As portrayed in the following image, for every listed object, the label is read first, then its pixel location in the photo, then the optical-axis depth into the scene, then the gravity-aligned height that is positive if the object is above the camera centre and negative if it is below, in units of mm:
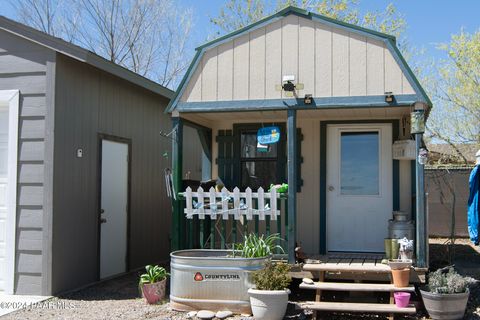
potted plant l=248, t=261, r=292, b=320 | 5555 -1100
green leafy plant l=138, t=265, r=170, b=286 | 6475 -1080
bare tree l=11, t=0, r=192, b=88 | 19234 +5607
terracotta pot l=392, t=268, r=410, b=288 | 5840 -966
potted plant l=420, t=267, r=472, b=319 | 5590 -1134
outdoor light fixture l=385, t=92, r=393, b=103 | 6215 +1134
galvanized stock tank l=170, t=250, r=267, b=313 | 5953 -1071
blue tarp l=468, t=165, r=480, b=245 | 6652 -157
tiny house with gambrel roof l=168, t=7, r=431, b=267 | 6367 +1040
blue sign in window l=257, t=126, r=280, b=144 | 7320 +801
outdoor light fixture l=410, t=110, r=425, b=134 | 6133 +843
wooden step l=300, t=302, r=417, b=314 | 5582 -1278
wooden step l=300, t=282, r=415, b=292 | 5828 -1100
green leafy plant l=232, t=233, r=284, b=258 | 6117 -686
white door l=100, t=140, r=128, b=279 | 8141 -318
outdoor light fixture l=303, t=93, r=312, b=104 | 6469 +1150
